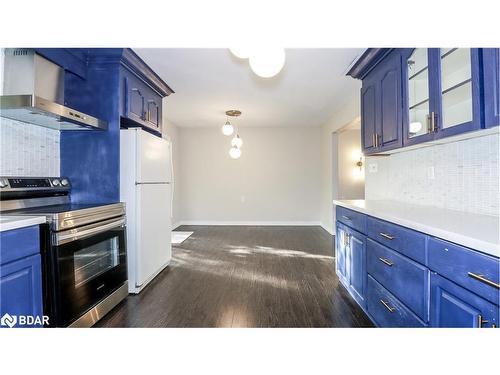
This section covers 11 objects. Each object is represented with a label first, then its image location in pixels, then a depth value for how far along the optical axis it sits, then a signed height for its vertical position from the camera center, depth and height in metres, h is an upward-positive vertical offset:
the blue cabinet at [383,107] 2.15 +0.74
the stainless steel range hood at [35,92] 1.75 +0.80
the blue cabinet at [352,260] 2.13 -0.67
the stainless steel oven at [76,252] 1.65 -0.45
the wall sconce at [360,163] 5.75 +0.54
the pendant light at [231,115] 4.48 +1.45
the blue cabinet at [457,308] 0.98 -0.50
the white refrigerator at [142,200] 2.56 -0.11
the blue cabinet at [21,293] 1.34 -0.56
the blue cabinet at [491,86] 1.26 +0.49
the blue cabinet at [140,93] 2.64 +1.12
